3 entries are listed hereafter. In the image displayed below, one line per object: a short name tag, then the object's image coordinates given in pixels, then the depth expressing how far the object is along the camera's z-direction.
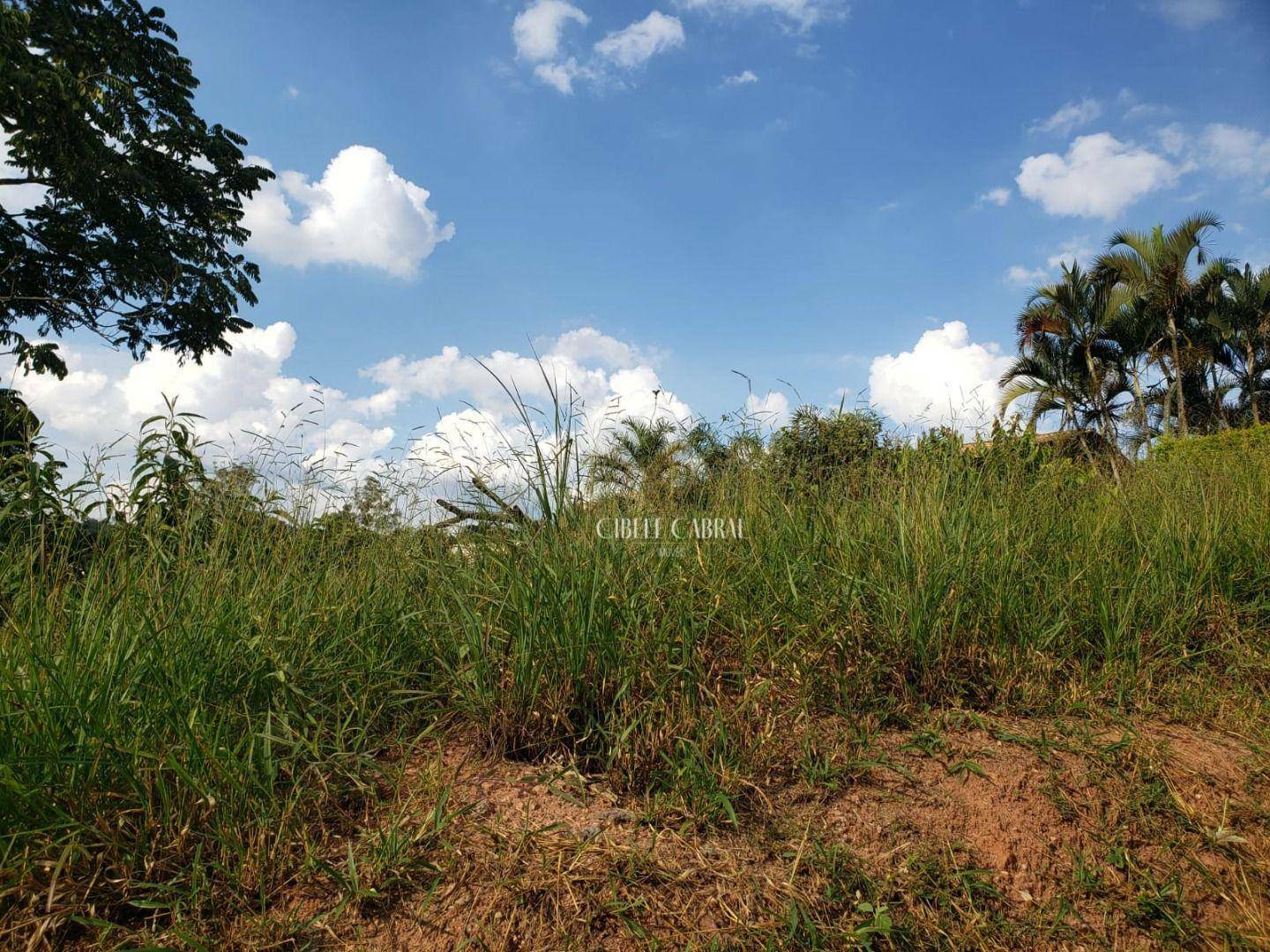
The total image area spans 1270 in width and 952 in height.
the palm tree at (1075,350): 24.58
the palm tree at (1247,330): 24.08
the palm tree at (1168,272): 22.70
